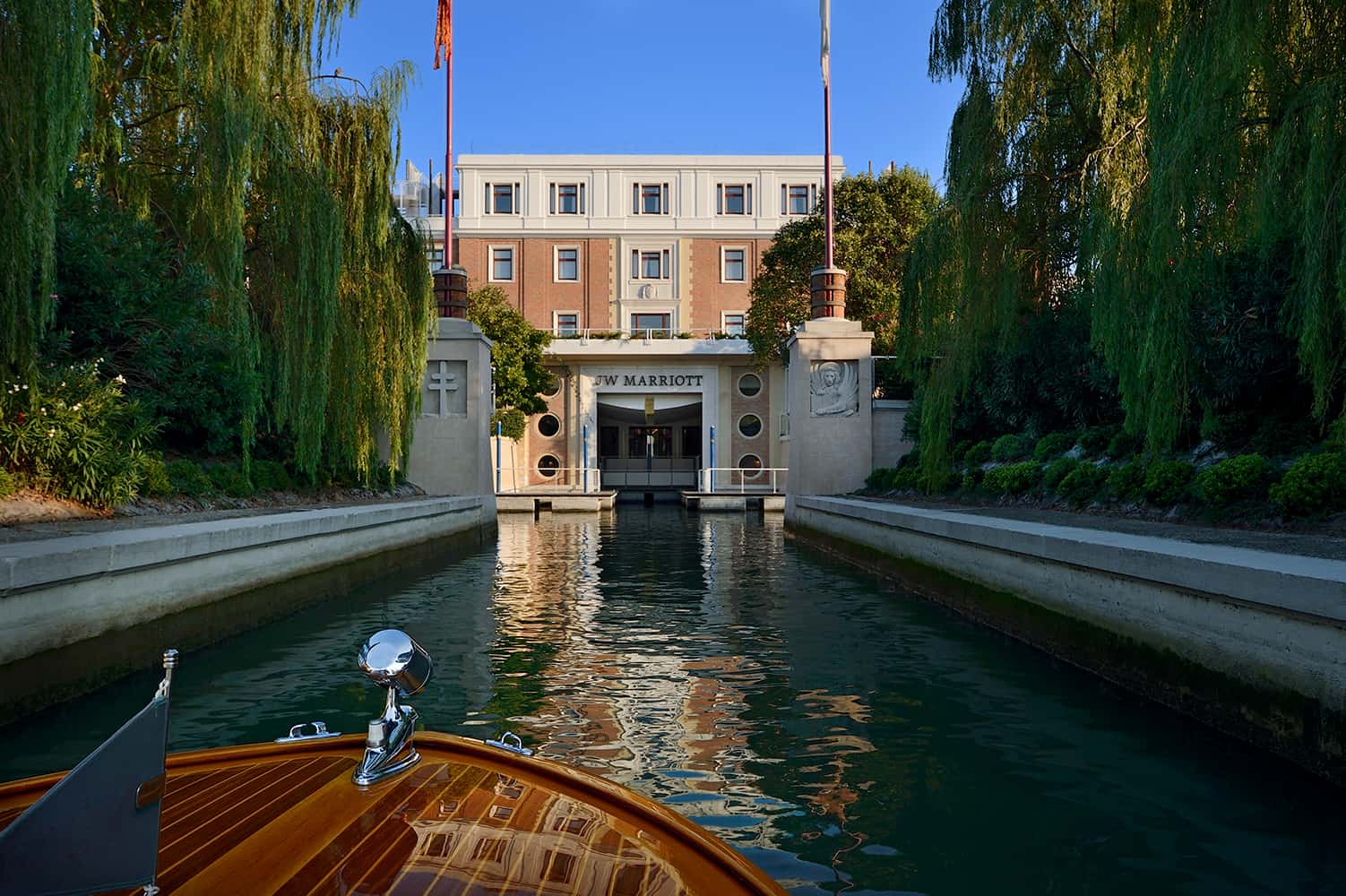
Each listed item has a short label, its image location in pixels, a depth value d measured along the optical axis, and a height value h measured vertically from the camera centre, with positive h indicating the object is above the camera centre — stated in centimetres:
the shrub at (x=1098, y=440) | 1320 +26
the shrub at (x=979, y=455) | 1659 +7
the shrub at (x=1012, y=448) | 1538 +18
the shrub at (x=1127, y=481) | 1052 -25
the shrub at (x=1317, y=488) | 776 -24
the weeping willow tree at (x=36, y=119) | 640 +229
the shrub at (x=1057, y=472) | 1250 -17
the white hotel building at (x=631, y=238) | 4222 +971
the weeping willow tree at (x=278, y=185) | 998 +336
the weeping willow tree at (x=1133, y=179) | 599 +239
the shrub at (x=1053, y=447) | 1420 +17
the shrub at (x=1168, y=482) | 977 -24
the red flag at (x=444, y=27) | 2181 +979
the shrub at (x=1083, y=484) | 1141 -30
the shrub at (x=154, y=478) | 1057 -19
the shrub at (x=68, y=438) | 894 +23
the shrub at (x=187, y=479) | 1156 -21
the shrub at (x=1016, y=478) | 1321 -27
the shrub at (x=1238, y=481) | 872 -21
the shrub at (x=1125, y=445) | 1216 +17
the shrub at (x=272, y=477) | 1395 -23
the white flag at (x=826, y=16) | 2216 +1016
